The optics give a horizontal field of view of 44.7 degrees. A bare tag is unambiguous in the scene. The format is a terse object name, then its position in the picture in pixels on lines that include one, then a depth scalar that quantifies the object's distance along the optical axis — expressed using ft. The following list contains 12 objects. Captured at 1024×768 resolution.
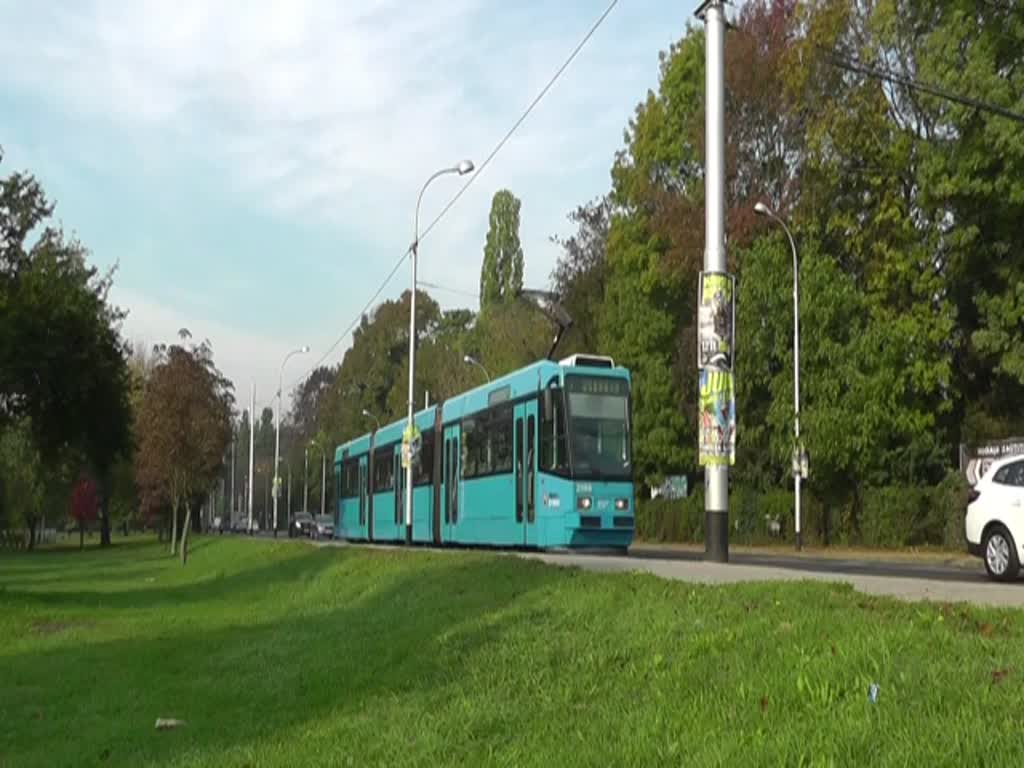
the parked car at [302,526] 244.22
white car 54.13
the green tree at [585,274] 187.01
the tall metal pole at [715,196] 56.08
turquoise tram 79.36
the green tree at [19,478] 235.40
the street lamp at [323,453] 326.85
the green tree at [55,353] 93.40
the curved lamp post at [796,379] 123.24
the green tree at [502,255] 269.03
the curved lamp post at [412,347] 108.31
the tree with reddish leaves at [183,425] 149.38
